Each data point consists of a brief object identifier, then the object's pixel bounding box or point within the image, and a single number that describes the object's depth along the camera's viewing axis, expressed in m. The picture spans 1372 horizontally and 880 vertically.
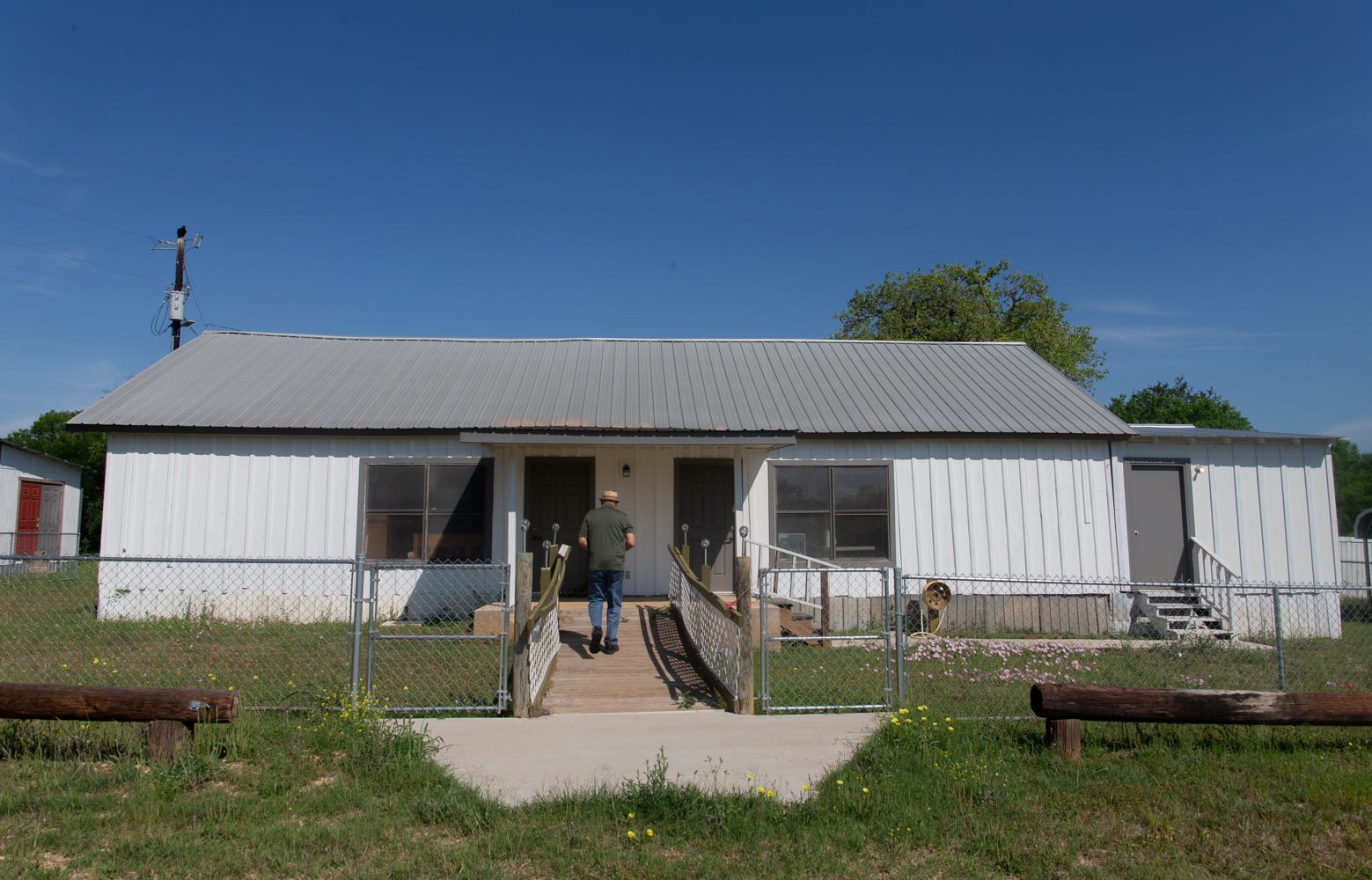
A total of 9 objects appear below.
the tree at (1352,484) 39.97
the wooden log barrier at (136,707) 5.33
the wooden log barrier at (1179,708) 5.75
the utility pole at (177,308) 22.02
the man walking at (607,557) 8.68
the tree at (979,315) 35.50
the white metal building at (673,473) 12.14
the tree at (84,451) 30.99
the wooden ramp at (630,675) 7.32
